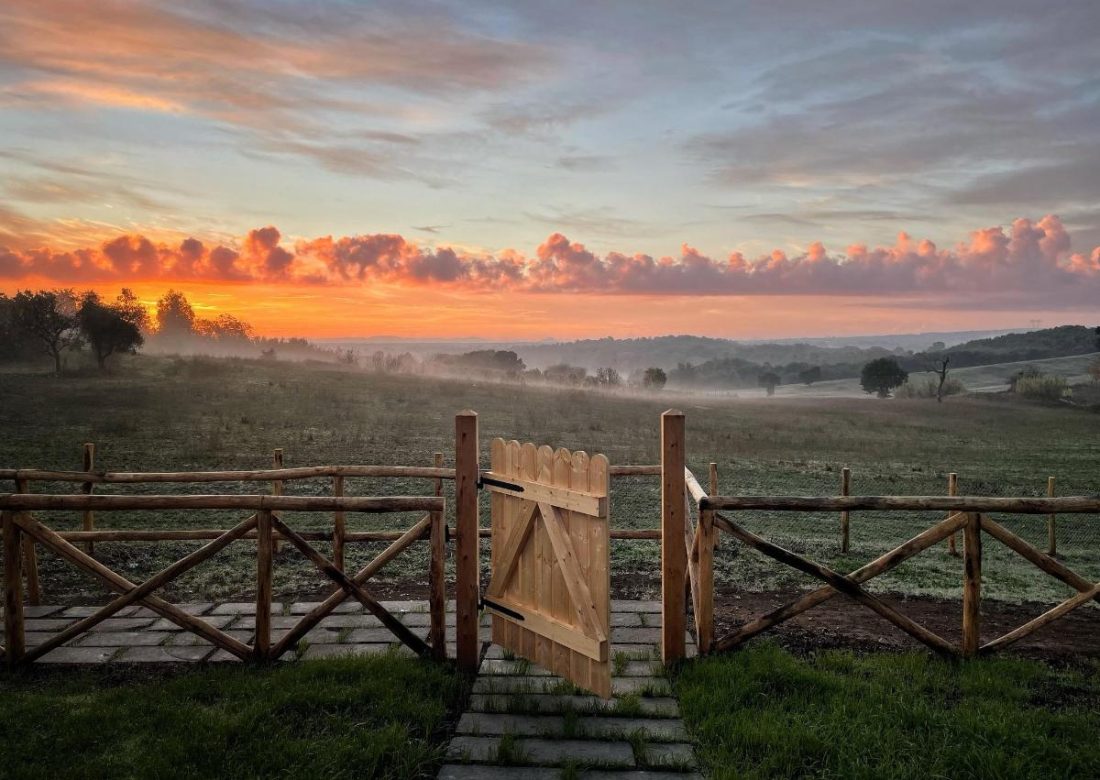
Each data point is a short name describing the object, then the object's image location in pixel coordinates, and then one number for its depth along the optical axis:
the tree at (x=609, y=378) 74.94
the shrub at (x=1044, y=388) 56.66
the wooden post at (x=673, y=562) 6.27
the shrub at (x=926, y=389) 69.44
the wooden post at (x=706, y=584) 6.40
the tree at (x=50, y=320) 40.31
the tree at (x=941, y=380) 62.22
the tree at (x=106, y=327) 42.97
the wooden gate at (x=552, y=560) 5.39
